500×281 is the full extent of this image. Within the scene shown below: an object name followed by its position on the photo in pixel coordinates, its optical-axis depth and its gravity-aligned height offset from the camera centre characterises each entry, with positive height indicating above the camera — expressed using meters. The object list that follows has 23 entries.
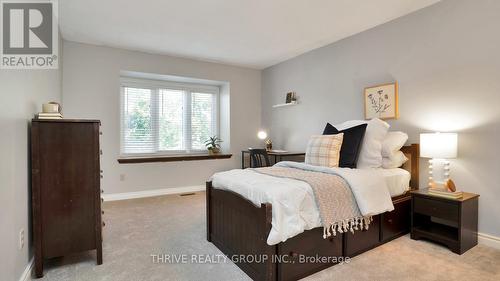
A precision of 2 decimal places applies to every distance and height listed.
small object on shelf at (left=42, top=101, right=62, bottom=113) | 2.19 +0.25
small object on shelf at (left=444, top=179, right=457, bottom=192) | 2.45 -0.45
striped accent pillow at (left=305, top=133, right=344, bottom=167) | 2.78 -0.14
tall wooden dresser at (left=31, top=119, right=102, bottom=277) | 1.98 -0.40
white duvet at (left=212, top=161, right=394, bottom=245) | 1.76 -0.44
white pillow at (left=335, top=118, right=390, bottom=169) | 2.83 -0.08
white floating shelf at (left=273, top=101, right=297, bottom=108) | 4.70 +0.63
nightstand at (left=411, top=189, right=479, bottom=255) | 2.32 -0.78
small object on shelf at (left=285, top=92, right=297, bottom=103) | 4.72 +0.74
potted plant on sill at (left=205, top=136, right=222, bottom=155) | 5.28 -0.15
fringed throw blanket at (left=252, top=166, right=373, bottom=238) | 1.96 -0.52
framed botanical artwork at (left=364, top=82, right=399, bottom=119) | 3.17 +0.47
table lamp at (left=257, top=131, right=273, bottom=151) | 5.27 -0.01
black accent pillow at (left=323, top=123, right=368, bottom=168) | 2.86 -0.09
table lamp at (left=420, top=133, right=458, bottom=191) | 2.43 -0.11
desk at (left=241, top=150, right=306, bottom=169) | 4.34 -0.29
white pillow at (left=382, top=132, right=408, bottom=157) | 2.86 -0.06
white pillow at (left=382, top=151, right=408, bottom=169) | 2.87 -0.26
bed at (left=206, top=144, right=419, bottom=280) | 1.79 -0.83
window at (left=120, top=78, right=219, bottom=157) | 4.63 +0.41
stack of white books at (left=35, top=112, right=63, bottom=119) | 2.09 +0.18
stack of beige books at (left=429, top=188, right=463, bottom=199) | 2.38 -0.52
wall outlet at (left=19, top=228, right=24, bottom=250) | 1.82 -0.73
